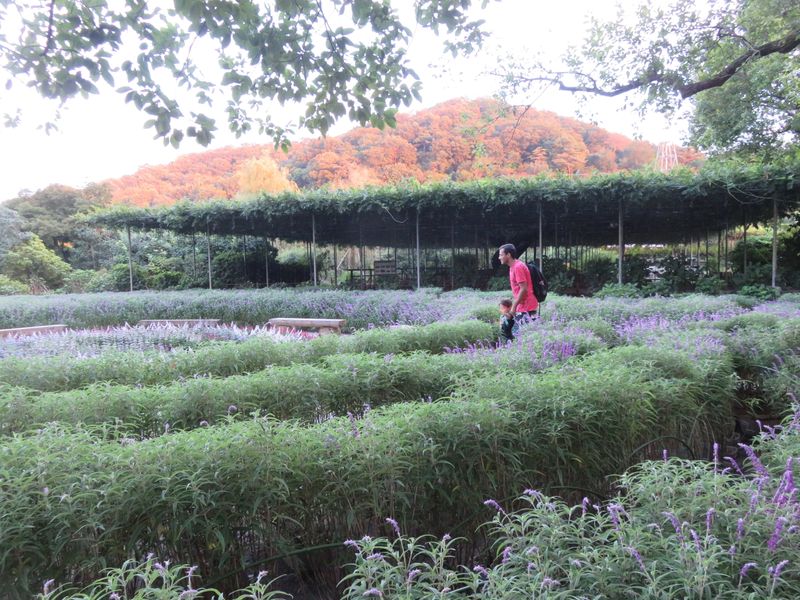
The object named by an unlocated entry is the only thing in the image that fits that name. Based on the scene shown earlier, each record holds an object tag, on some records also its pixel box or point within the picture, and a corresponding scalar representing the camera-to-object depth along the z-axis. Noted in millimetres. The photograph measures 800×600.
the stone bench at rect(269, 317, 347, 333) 10883
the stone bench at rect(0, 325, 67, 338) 11116
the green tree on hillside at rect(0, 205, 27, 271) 31734
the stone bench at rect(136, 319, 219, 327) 11277
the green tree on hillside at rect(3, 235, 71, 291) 30844
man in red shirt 6355
